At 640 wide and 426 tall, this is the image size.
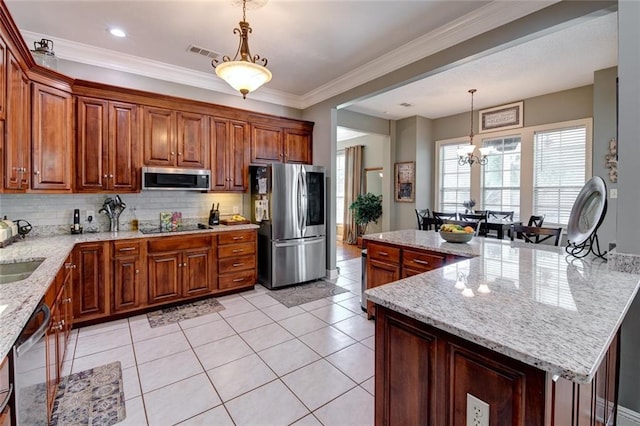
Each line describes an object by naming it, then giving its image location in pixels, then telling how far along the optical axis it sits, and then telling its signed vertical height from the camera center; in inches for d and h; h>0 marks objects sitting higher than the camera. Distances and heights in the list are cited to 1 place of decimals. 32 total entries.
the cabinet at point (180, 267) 136.3 -28.6
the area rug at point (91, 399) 72.7 -50.8
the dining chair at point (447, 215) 207.4 -4.9
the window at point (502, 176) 229.7 +25.8
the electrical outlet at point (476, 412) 38.2 -26.3
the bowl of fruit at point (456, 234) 106.7 -9.1
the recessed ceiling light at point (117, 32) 119.0 +70.7
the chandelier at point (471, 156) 214.5 +41.0
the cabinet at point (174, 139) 144.9 +34.7
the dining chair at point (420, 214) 236.4 -5.0
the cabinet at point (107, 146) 129.0 +27.4
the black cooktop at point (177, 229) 142.3 -11.0
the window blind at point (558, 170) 198.2 +26.3
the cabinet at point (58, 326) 68.8 -31.9
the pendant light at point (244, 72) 96.2 +44.7
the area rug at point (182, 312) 129.7 -47.9
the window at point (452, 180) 259.0 +24.5
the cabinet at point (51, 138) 109.0 +26.3
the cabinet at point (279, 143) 178.9 +40.4
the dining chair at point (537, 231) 108.3 -8.7
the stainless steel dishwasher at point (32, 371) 43.5 -27.4
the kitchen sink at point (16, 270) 77.1 -17.2
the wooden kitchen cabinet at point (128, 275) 127.3 -29.4
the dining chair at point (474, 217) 197.7 -5.8
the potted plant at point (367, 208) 291.9 +0.0
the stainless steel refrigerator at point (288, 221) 165.6 -7.4
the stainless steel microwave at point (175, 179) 141.3 +14.2
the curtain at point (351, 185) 328.8 +25.6
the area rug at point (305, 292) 153.1 -46.5
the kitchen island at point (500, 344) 34.1 -16.4
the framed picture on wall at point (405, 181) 269.7 +25.2
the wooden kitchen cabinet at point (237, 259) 155.9 -27.7
